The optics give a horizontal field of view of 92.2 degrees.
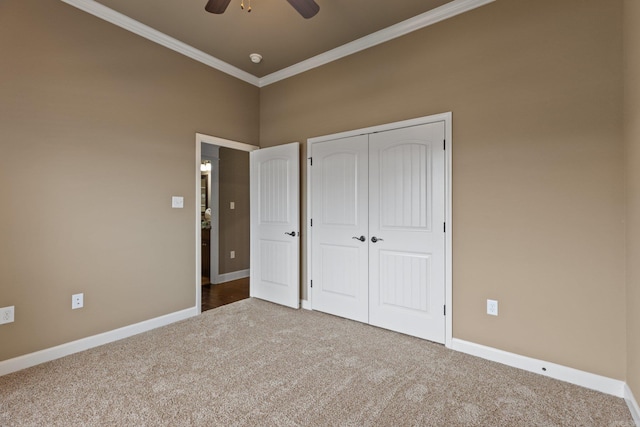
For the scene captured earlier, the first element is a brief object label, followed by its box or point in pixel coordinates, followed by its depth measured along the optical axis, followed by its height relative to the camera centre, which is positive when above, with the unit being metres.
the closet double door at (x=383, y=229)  2.72 -0.15
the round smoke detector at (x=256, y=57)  3.42 +1.75
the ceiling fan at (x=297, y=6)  1.92 +1.33
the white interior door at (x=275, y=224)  3.65 -0.14
